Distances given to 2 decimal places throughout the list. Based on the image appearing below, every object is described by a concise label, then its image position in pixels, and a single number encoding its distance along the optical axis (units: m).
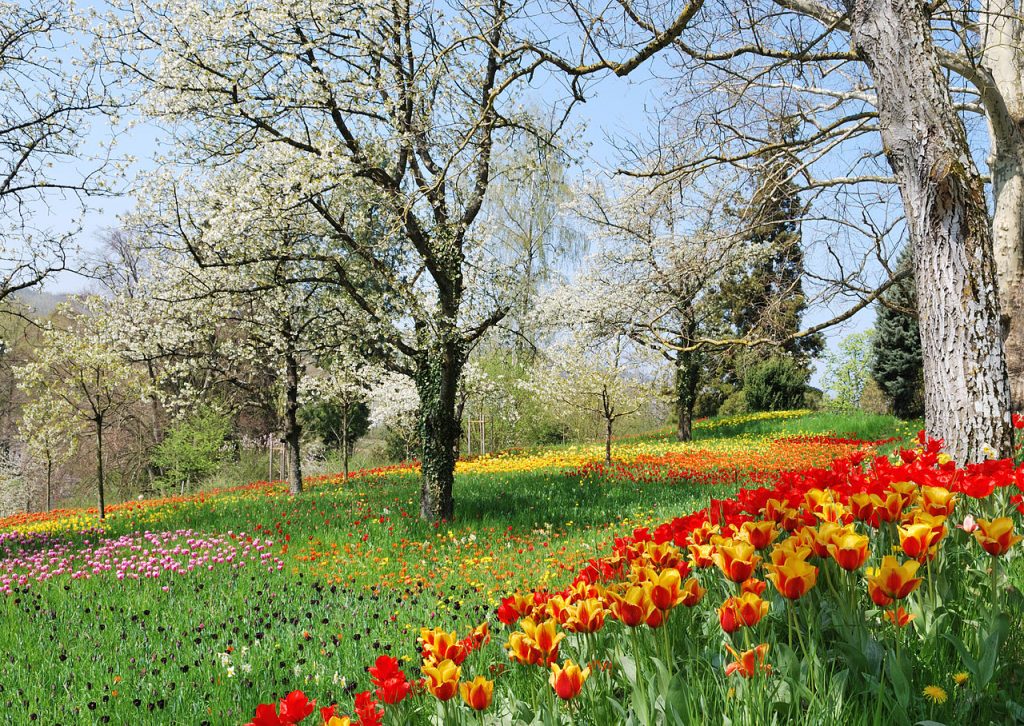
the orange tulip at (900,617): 1.64
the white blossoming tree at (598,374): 14.37
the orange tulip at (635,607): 1.70
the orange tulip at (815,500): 2.46
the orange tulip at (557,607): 1.96
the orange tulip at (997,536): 1.83
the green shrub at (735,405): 26.67
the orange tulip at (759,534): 2.11
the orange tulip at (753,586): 1.75
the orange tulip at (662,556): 2.21
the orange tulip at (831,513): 2.24
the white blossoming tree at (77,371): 10.28
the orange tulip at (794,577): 1.63
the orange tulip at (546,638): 1.74
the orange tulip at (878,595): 1.60
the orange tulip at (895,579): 1.59
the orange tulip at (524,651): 1.77
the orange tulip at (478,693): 1.59
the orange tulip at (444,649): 1.71
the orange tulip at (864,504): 2.26
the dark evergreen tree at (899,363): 19.52
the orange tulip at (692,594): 1.93
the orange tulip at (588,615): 1.84
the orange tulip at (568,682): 1.53
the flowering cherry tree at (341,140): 7.01
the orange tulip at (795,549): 1.68
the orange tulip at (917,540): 1.77
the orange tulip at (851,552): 1.70
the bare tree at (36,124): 7.83
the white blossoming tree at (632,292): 15.34
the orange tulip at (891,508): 2.19
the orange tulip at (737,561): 1.81
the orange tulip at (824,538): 1.84
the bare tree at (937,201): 3.79
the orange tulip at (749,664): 1.50
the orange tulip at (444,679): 1.59
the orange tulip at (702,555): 2.17
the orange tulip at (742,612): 1.63
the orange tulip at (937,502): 2.06
